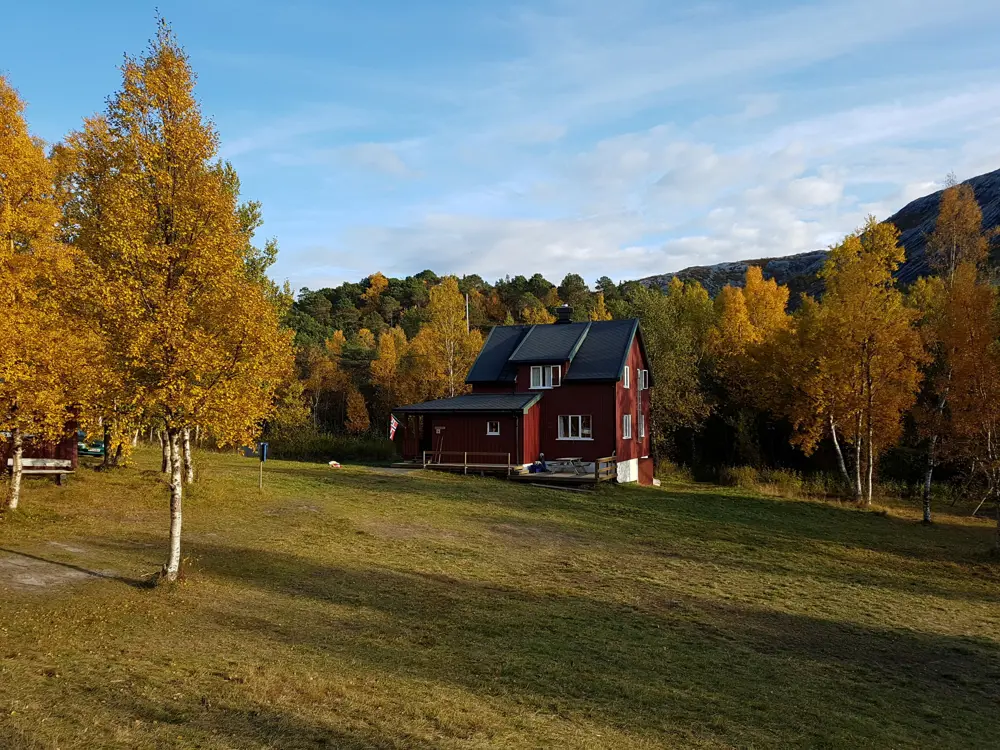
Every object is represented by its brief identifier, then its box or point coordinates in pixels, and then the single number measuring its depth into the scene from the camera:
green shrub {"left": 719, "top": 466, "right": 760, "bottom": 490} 36.18
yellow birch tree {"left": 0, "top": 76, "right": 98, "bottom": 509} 14.30
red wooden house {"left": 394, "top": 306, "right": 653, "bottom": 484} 33.81
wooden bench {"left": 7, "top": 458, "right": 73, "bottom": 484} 19.56
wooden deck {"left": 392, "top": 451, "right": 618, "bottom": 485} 31.48
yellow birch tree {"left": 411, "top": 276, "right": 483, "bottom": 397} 53.56
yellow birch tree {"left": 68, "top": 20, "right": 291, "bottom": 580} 11.20
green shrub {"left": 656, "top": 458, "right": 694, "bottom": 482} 41.44
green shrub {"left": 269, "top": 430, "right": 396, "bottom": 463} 46.66
